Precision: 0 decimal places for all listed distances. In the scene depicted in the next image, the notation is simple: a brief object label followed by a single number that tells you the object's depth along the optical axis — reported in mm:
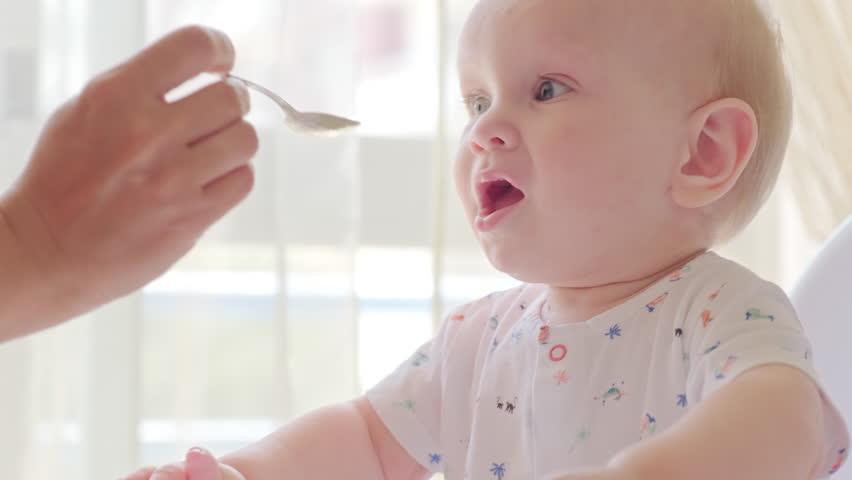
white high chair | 1109
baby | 847
